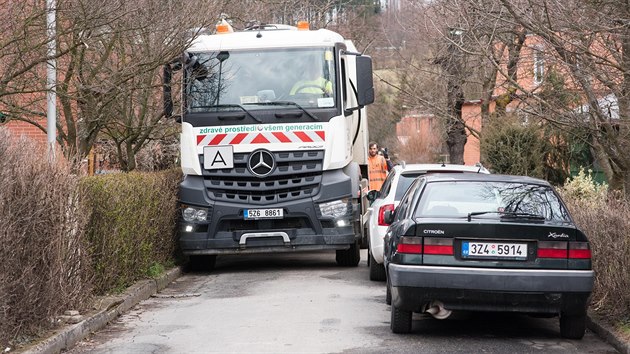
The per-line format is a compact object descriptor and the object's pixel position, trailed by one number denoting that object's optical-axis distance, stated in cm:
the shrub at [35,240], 793
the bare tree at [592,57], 1027
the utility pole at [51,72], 1156
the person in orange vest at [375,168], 2239
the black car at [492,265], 875
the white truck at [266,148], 1512
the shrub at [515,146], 2670
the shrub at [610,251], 941
